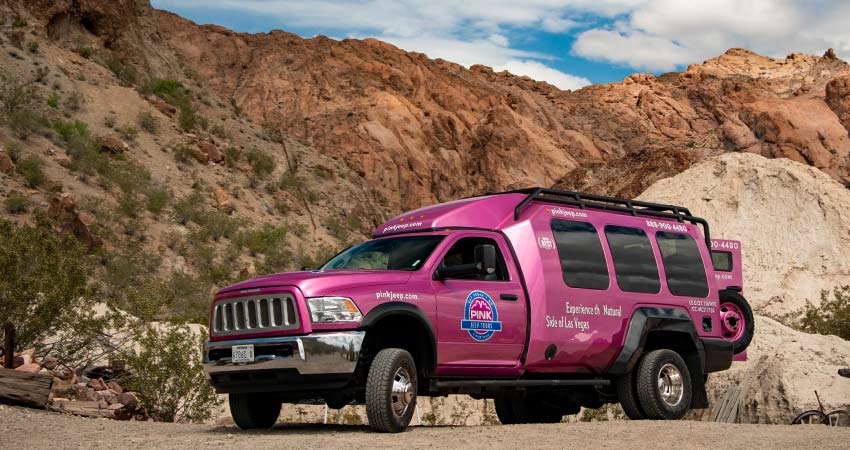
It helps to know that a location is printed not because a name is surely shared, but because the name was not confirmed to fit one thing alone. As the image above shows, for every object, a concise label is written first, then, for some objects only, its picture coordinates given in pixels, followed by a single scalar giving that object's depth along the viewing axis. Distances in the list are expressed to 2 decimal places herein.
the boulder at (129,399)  14.02
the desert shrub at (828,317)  23.16
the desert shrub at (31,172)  31.56
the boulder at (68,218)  28.09
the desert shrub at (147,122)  41.16
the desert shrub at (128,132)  39.38
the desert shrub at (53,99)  37.94
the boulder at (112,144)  37.44
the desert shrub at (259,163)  45.22
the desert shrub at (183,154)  40.66
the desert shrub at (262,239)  37.11
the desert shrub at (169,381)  14.21
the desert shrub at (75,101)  38.94
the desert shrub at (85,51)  43.47
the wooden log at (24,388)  11.62
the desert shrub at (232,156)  43.88
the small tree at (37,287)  15.02
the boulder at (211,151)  42.41
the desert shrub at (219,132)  45.41
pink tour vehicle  9.35
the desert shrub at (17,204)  29.03
